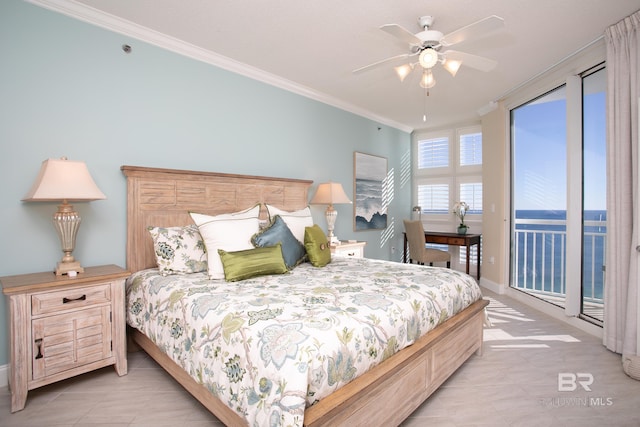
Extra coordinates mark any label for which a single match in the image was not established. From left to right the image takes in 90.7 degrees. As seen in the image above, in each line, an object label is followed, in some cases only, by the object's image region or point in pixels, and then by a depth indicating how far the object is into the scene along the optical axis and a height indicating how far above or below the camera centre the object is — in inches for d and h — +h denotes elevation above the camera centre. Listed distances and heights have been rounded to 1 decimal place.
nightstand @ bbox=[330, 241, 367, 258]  149.5 -17.9
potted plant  211.2 +1.3
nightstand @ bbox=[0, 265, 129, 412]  70.8 -27.4
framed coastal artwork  191.2 +13.1
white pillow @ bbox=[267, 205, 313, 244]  113.0 -2.7
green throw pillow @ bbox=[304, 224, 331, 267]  106.0 -12.0
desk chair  189.0 -21.9
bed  46.8 -22.5
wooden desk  191.6 -16.8
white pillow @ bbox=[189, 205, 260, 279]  88.9 -6.3
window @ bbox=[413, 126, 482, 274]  211.6 +25.5
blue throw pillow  99.4 -8.9
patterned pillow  92.4 -11.2
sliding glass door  125.1 +8.2
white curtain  94.5 +6.7
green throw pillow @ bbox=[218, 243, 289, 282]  85.4 -14.0
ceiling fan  78.7 +46.4
